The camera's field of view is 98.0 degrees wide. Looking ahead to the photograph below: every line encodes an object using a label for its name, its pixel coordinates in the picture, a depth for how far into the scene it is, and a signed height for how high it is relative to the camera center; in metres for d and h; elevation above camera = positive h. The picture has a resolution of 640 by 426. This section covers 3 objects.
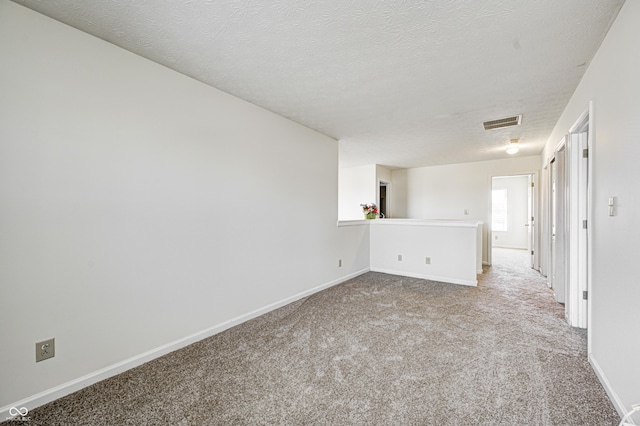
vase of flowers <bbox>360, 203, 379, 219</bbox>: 5.39 -0.01
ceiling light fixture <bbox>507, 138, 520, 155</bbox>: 4.49 +1.10
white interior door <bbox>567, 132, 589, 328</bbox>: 2.66 -0.19
